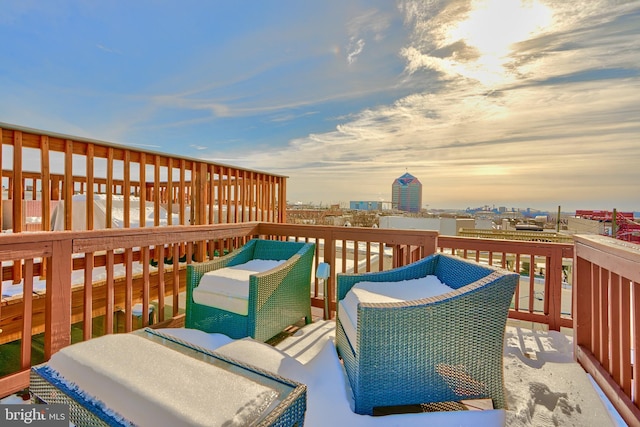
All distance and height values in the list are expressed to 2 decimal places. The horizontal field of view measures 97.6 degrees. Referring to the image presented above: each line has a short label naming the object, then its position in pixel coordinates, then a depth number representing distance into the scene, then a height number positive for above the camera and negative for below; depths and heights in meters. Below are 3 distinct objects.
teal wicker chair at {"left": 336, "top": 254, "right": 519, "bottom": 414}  1.67 -0.82
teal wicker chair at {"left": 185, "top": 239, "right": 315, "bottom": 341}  2.48 -0.87
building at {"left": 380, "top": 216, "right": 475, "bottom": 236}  10.16 -0.39
